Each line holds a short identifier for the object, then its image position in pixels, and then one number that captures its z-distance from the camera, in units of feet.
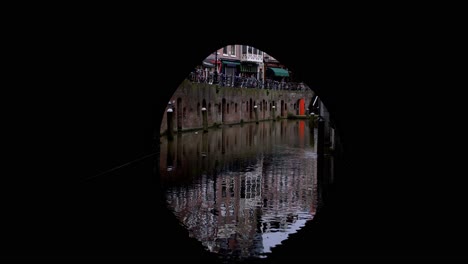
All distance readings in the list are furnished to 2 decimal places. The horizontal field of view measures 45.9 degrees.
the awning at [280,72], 206.39
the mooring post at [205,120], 108.68
